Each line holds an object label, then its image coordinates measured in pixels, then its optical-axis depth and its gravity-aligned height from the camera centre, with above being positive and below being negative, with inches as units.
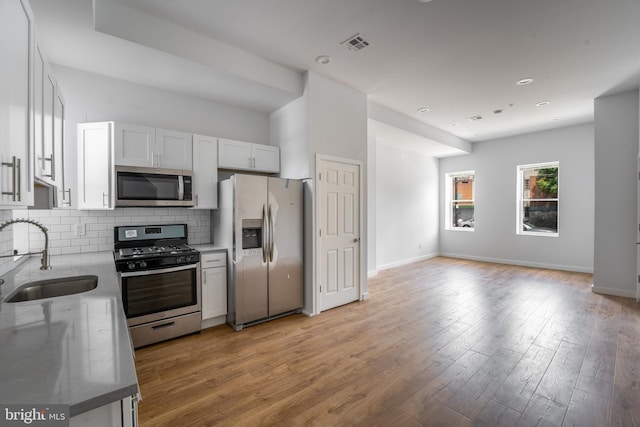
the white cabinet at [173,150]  128.2 +28.1
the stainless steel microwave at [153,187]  118.6 +10.9
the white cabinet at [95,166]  117.0 +18.6
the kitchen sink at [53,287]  68.4 -19.1
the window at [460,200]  303.1 +11.5
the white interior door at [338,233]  152.3 -11.6
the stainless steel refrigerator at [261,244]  130.3 -15.2
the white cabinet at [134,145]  118.2 +28.0
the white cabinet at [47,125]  64.4 +22.6
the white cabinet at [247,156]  145.9 +29.2
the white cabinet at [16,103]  44.9 +18.9
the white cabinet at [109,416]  29.5 -21.1
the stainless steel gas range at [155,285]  109.3 -28.9
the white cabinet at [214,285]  128.6 -33.1
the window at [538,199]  252.5 +10.5
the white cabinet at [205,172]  137.9 +19.3
